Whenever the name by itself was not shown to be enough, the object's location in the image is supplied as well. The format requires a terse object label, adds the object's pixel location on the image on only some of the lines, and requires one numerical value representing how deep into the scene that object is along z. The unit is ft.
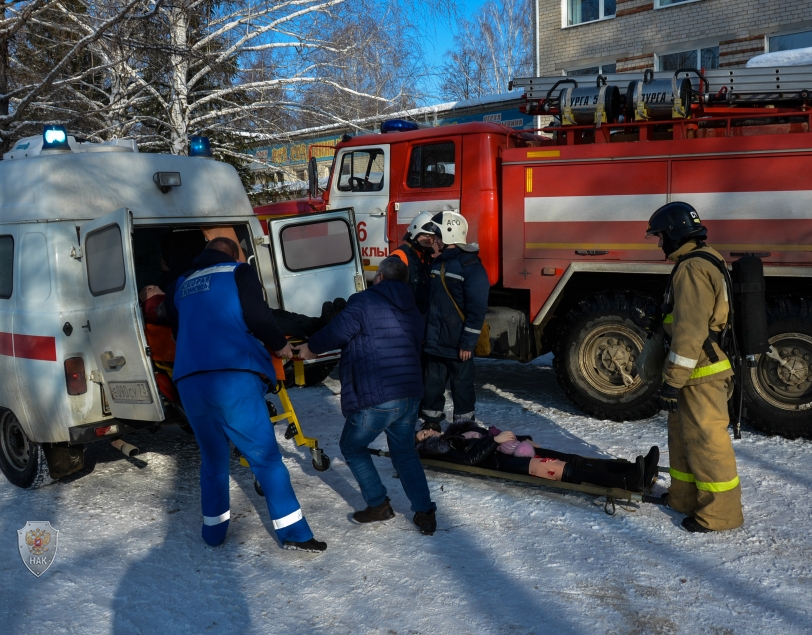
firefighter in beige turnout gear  13.05
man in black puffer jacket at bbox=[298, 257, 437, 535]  13.29
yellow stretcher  15.89
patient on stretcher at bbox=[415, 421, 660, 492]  14.33
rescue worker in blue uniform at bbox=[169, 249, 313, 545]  12.78
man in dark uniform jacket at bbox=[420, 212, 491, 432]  18.19
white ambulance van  15.26
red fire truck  18.04
